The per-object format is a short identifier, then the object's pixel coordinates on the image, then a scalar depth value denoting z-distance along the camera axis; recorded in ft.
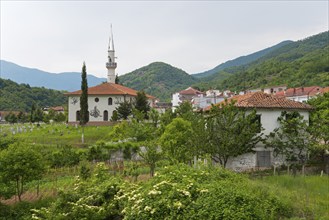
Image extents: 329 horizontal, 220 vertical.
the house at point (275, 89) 266.77
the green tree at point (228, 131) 67.62
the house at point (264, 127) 76.79
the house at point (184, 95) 245.69
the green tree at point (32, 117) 226.87
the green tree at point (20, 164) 52.90
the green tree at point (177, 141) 64.87
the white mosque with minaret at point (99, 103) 196.24
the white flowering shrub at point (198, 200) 28.89
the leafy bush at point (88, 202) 39.50
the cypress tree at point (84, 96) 153.48
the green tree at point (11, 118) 256.77
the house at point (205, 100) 189.37
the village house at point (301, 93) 205.07
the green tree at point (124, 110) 173.68
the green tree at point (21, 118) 258.37
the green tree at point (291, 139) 72.84
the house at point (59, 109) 314.51
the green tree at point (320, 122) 72.69
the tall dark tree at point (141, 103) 176.14
